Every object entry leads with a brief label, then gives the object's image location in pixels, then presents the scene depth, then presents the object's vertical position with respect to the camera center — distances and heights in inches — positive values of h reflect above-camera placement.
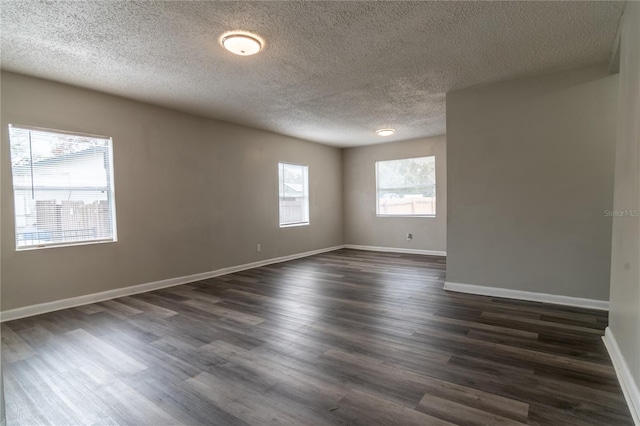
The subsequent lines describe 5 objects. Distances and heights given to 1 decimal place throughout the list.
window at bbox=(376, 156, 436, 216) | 280.4 +9.6
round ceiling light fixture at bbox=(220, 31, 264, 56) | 104.3 +53.1
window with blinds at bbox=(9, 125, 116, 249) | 135.4 +6.7
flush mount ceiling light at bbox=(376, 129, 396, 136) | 243.1 +51.4
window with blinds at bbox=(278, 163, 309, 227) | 265.7 +4.3
